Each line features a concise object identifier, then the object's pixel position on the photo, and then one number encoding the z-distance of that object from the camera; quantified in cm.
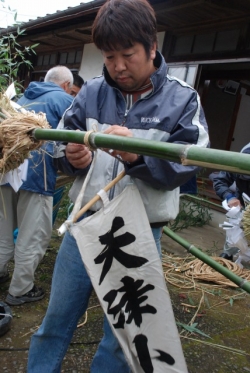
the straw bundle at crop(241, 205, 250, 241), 269
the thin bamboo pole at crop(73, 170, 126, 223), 150
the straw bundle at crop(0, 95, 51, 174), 152
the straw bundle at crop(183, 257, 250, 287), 418
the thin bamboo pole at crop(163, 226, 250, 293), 215
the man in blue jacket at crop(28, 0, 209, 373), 148
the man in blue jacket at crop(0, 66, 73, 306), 310
